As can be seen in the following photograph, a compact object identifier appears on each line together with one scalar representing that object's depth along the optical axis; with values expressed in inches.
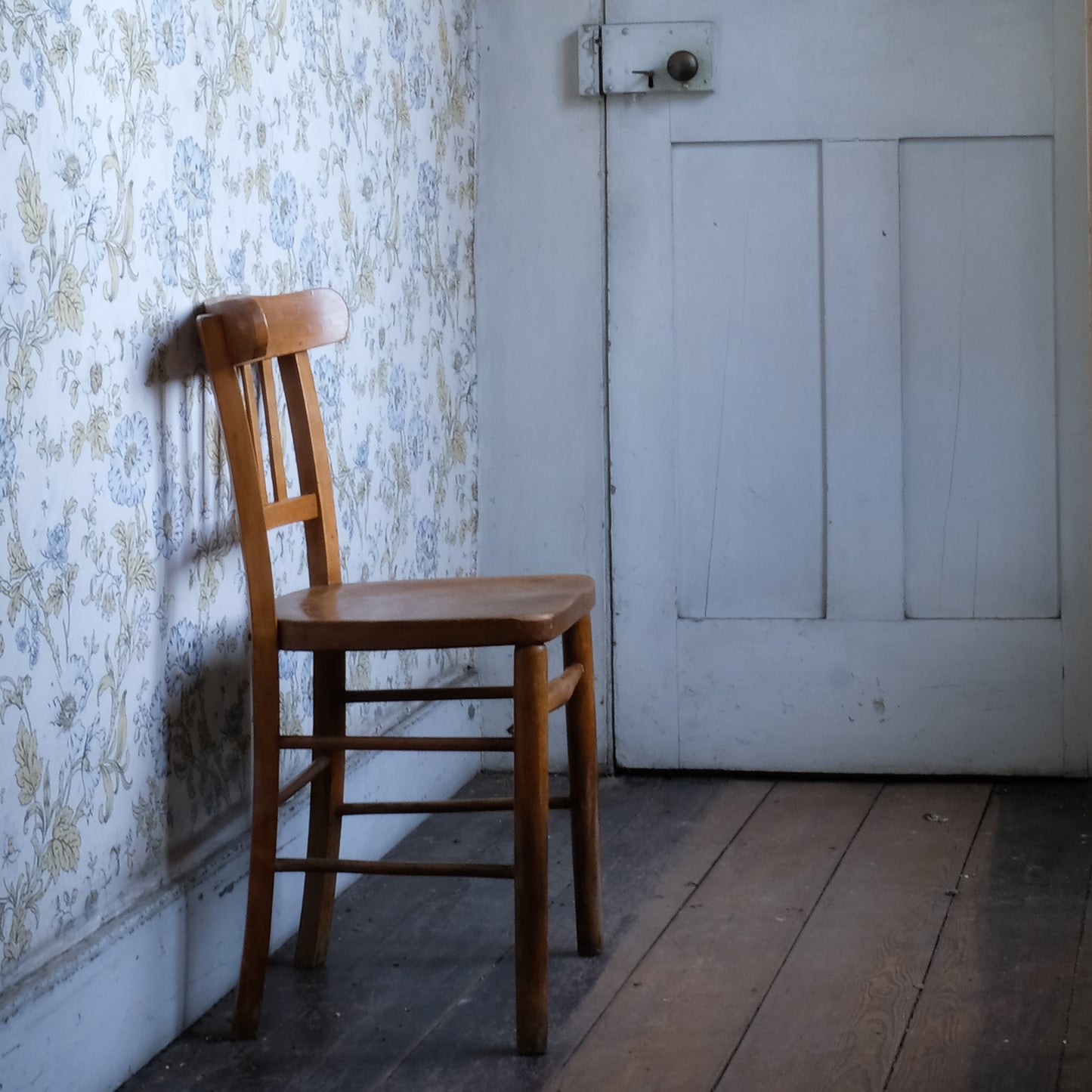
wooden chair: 153.1
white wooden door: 188.4
